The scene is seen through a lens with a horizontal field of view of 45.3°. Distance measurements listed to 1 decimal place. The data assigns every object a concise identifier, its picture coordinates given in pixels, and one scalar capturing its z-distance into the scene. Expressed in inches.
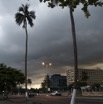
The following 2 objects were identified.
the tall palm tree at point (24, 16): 747.1
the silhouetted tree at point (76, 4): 244.6
